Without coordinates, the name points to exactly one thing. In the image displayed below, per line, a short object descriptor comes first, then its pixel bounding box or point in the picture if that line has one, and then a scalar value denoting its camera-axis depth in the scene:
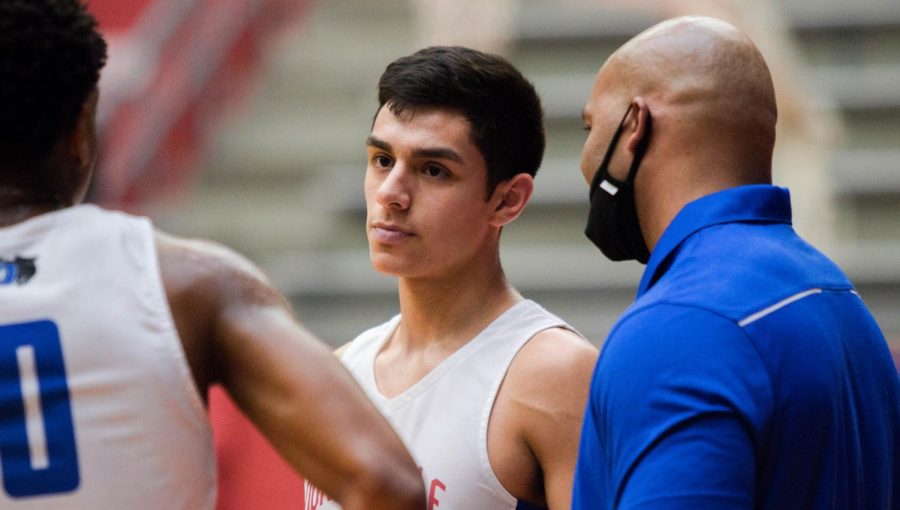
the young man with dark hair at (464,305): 5.77
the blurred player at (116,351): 3.87
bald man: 4.13
